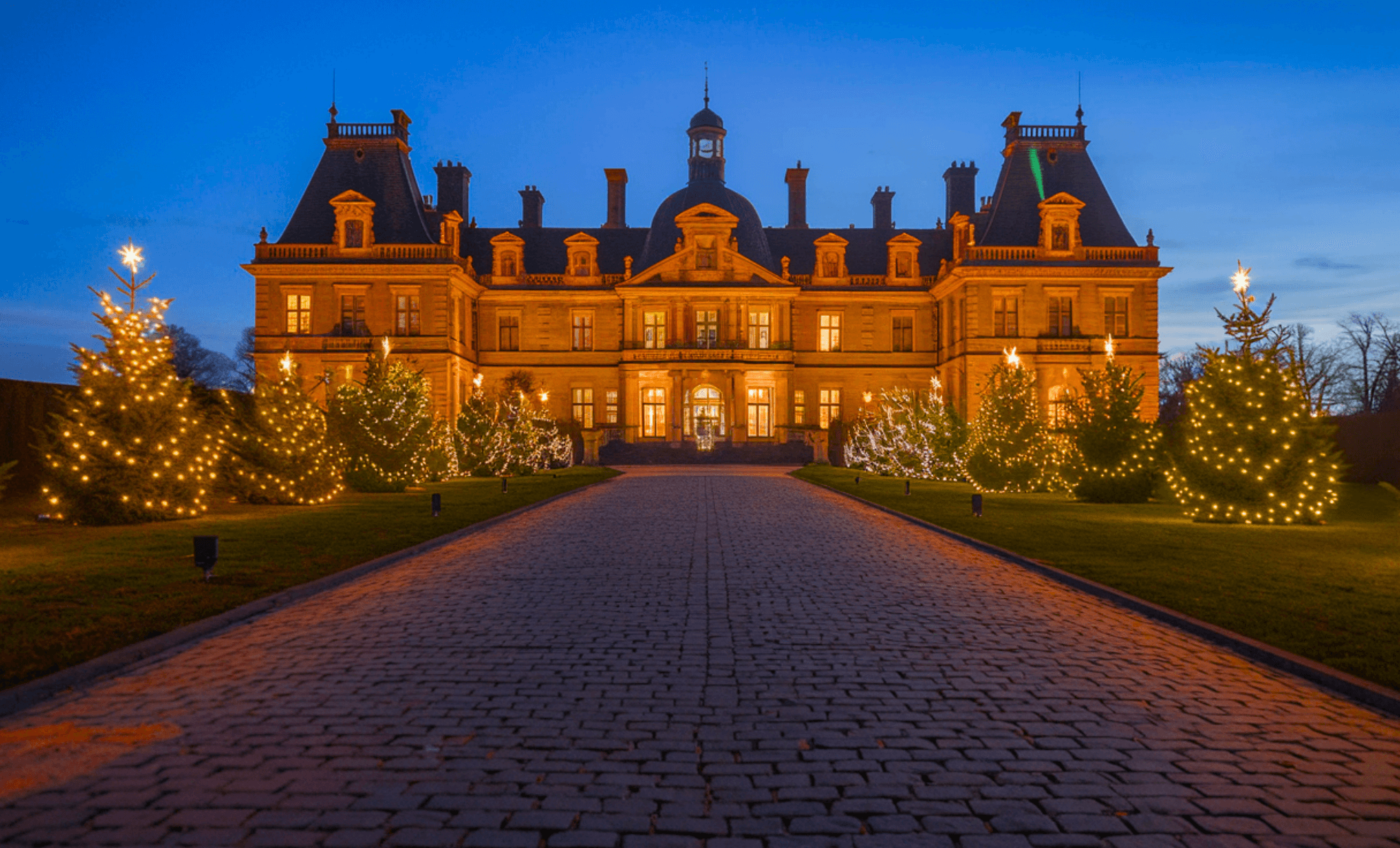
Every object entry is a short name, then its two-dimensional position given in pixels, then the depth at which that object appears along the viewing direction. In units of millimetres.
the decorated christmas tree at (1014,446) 24531
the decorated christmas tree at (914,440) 29016
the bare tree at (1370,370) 60344
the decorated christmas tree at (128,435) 15336
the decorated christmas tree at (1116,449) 21016
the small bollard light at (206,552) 9047
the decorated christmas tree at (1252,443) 15977
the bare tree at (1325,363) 63250
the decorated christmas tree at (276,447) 19781
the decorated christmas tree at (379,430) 24469
